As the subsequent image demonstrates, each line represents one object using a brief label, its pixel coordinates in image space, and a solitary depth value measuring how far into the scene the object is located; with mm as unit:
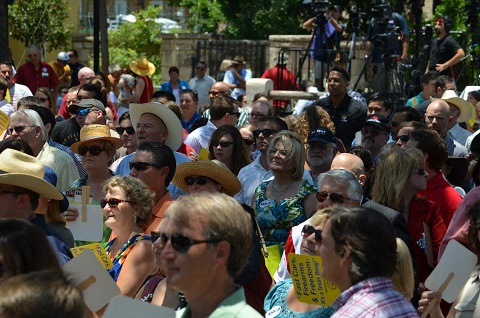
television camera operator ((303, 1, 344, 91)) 24053
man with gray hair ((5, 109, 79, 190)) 12268
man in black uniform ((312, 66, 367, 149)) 16162
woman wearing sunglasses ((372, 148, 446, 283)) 9678
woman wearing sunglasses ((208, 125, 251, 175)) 12842
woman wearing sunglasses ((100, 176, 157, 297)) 8920
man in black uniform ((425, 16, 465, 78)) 22296
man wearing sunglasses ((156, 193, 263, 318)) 5425
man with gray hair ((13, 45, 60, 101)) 24053
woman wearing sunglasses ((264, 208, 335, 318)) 7650
